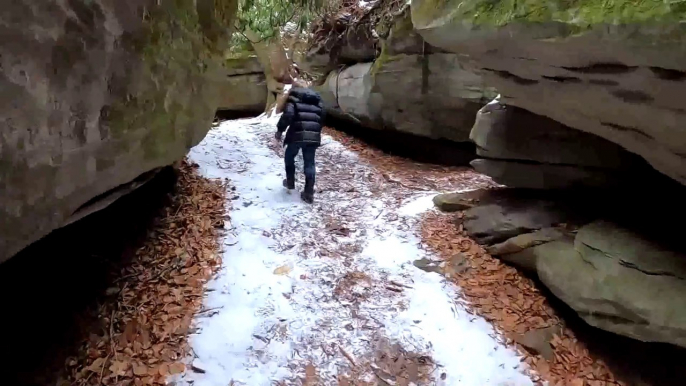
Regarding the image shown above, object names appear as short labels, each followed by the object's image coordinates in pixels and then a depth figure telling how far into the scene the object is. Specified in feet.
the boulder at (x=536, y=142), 16.66
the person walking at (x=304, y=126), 22.72
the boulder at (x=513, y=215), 17.51
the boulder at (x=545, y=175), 16.96
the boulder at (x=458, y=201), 21.64
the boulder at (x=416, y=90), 26.68
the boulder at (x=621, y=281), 12.51
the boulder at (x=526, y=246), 16.83
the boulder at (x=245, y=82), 43.86
